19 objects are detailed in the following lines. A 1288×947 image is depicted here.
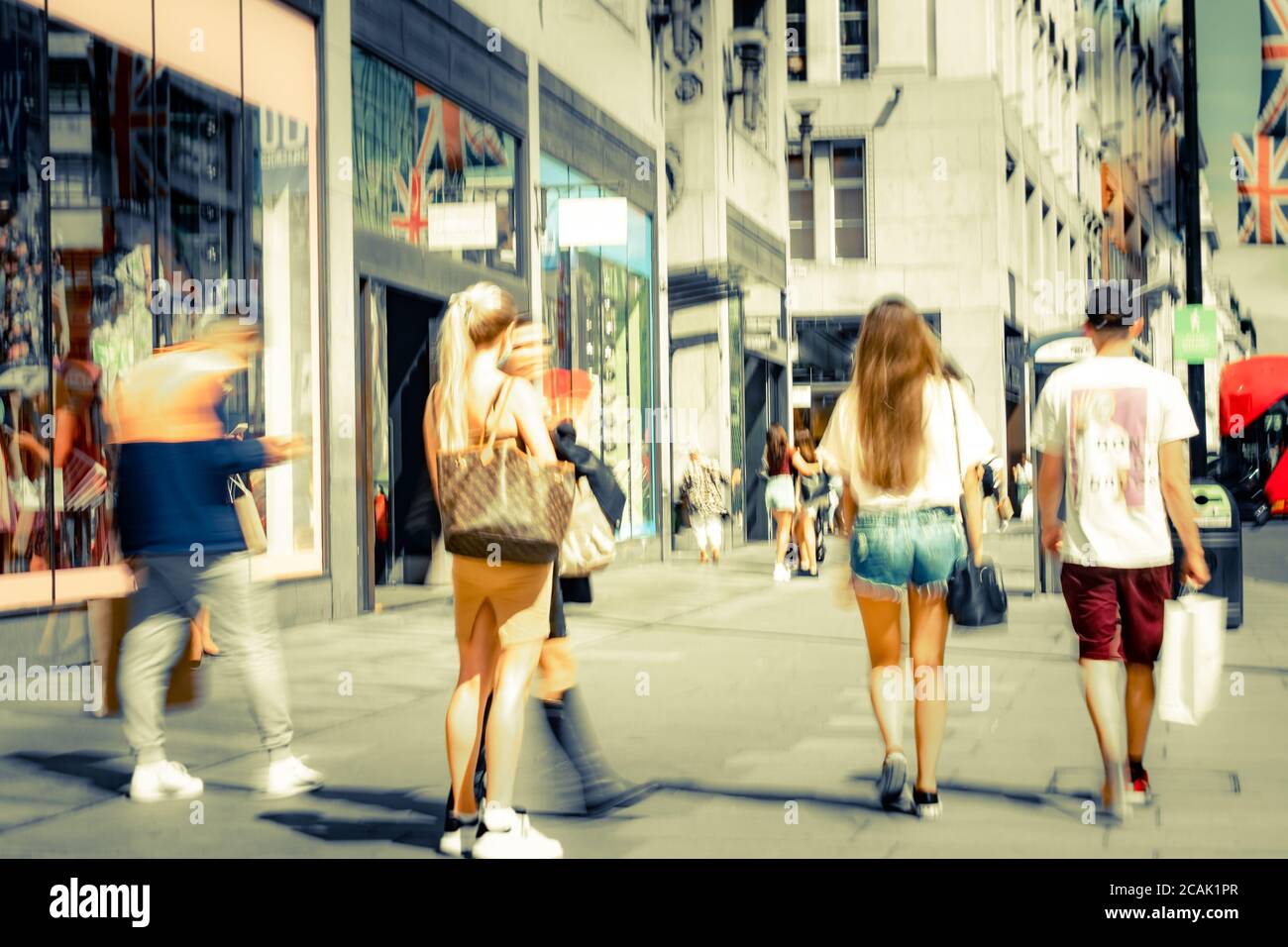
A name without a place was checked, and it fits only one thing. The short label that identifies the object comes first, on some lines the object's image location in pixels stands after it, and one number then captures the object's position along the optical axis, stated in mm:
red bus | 40375
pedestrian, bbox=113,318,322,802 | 5930
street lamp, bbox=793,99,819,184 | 35844
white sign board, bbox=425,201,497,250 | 15195
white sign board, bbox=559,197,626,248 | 17766
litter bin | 11852
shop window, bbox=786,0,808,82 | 35812
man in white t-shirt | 5555
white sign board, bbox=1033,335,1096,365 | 15023
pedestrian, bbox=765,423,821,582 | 17750
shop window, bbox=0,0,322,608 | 9945
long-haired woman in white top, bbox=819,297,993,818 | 5598
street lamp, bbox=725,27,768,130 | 27578
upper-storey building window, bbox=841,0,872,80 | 36375
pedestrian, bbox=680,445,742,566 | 19719
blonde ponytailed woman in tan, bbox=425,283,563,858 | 5008
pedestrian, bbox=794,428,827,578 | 17919
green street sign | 18578
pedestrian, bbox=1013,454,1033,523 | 36750
